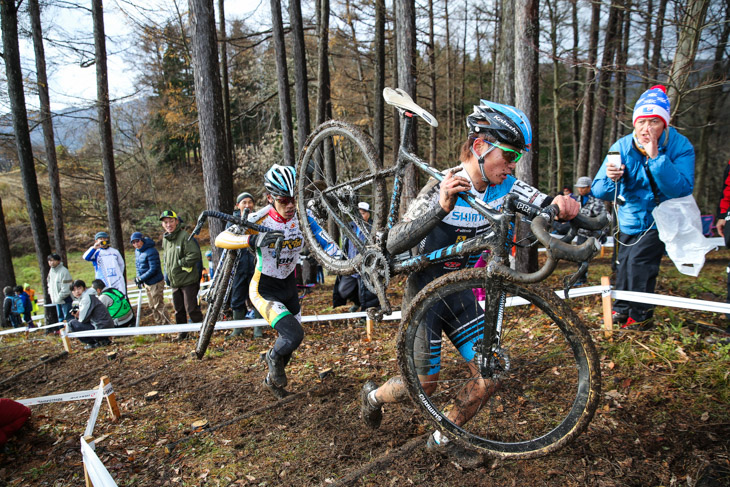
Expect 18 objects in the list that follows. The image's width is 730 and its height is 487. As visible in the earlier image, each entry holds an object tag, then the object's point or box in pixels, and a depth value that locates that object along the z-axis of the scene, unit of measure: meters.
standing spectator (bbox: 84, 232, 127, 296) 9.24
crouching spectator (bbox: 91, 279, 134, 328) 8.38
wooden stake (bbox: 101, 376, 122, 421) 4.32
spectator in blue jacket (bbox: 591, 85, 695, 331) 4.04
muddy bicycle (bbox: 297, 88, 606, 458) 2.29
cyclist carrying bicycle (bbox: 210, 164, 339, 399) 4.36
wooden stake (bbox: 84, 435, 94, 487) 3.05
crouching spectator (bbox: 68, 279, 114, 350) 7.70
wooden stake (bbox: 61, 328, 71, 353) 7.22
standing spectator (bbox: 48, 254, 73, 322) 10.66
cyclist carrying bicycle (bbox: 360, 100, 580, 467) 2.53
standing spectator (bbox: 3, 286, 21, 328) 12.65
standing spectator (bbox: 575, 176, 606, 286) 9.09
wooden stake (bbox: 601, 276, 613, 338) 4.83
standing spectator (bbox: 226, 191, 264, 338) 7.71
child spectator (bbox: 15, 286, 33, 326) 12.87
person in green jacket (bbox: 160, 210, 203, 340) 7.93
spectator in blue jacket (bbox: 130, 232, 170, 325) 8.68
